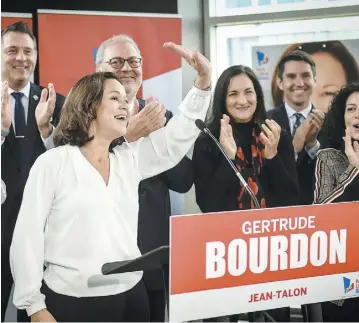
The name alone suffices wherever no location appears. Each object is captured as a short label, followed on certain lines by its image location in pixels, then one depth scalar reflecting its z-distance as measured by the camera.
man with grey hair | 3.43
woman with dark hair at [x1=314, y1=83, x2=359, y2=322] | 3.80
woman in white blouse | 3.26
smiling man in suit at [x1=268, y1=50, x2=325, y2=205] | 3.74
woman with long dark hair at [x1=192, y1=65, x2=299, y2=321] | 3.59
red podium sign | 3.50
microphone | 3.56
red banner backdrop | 3.34
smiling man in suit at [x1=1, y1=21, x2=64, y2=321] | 3.28
